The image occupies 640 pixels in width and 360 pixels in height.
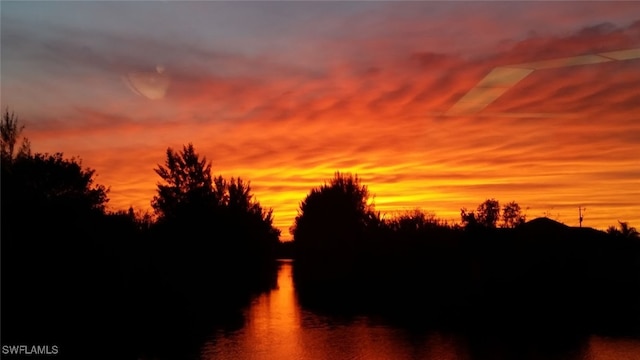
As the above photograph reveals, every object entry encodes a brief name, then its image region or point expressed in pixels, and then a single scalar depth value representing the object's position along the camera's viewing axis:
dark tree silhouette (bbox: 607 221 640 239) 59.25
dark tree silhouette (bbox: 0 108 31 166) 33.50
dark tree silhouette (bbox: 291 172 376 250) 69.44
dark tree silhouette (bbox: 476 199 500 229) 75.39
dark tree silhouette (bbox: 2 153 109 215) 20.50
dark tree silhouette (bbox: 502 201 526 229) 77.81
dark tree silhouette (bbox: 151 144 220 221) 69.62
